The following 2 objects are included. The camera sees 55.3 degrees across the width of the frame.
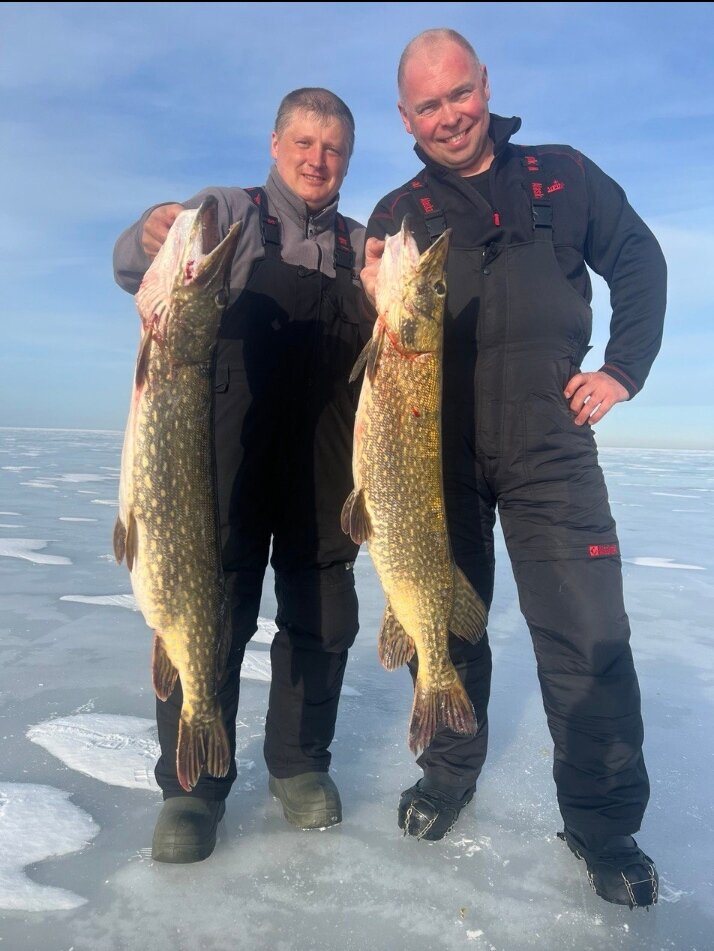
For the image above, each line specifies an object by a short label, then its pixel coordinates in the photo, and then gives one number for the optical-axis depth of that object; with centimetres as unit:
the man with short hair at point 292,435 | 299
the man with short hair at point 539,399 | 280
